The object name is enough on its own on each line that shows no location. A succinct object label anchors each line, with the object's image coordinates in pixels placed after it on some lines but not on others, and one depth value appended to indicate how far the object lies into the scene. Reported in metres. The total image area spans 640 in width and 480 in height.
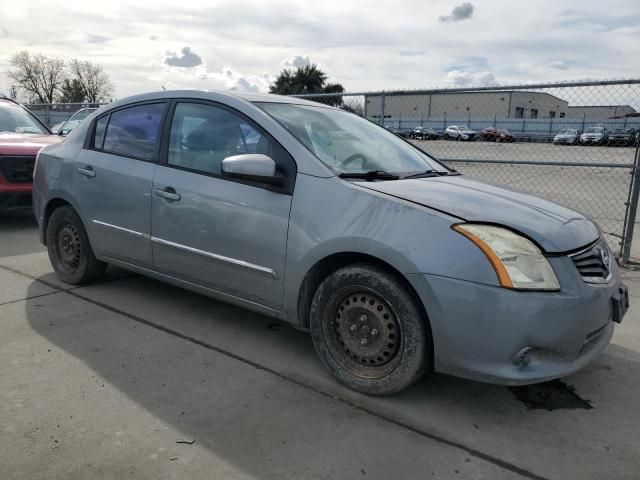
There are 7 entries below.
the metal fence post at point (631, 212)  5.43
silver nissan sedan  2.54
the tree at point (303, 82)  64.94
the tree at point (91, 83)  62.12
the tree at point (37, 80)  62.06
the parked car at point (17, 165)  6.81
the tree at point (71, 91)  59.09
